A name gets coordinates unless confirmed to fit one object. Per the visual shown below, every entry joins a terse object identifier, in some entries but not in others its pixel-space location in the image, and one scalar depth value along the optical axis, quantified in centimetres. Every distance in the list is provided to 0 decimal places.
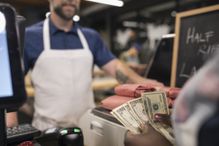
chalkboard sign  112
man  157
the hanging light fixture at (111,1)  446
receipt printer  87
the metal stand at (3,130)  67
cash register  57
